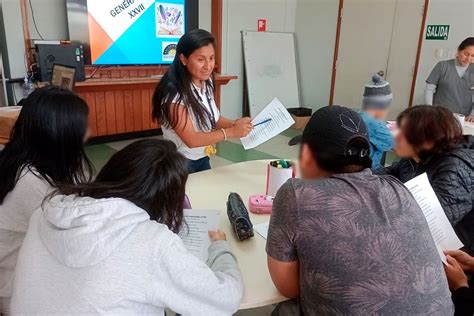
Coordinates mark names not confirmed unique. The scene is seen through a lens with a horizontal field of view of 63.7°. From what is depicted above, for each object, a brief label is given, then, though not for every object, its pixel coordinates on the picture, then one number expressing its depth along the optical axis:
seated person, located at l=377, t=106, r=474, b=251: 1.38
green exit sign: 3.98
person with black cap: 0.81
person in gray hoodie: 0.73
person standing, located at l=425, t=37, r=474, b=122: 3.32
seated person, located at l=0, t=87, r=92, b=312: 1.11
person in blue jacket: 1.77
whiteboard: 5.21
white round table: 1.02
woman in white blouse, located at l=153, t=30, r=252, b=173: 1.73
